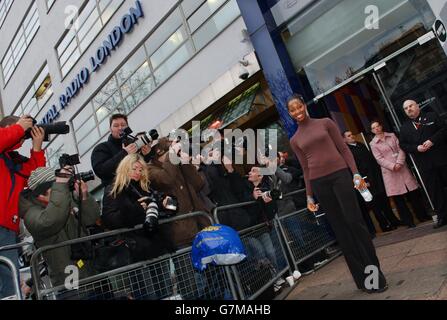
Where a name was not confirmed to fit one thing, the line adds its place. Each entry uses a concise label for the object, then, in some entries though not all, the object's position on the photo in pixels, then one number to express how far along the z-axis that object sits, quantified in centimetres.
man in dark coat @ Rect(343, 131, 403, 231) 652
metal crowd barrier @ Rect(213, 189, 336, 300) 433
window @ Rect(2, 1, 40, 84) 1952
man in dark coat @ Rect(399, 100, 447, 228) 538
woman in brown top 347
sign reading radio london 1251
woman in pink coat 612
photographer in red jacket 320
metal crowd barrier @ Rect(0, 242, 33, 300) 297
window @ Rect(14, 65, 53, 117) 1831
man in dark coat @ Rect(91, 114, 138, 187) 428
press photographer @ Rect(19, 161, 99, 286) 325
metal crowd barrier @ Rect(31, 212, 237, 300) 308
